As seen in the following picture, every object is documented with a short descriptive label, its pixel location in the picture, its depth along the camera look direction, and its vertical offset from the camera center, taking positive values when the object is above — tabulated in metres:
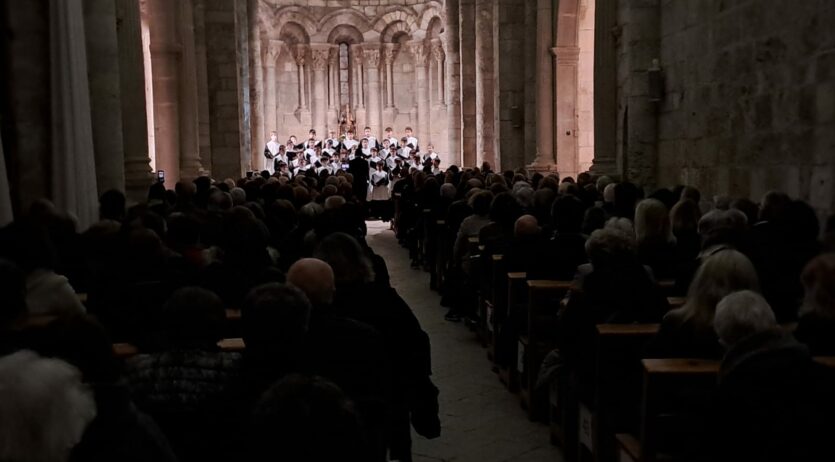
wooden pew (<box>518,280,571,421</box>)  6.88 -1.37
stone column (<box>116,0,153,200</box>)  11.91 +0.54
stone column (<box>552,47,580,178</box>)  18.08 +0.59
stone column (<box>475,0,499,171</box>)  23.34 +1.40
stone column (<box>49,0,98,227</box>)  8.77 +0.27
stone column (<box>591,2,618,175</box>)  13.70 +0.70
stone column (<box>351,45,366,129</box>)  33.41 +1.79
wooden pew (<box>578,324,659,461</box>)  5.02 -1.31
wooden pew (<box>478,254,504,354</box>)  8.59 -1.53
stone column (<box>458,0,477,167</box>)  25.09 +1.62
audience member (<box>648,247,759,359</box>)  4.30 -0.76
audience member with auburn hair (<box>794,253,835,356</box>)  4.00 -0.73
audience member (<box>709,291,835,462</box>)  3.16 -0.93
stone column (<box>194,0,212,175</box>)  19.27 +1.31
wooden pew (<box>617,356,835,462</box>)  4.05 -1.13
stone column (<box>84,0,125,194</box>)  10.27 +0.61
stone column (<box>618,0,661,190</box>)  12.62 +0.56
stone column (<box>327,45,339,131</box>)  33.38 +1.73
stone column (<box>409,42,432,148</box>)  32.44 +1.81
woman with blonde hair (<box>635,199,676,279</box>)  6.92 -0.74
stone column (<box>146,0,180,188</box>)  16.16 +1.07
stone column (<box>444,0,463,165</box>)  26.70 +2.00
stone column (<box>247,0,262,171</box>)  26.08 +1.39
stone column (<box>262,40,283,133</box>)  32.06 +2.04
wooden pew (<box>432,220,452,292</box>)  12.45 -1.50
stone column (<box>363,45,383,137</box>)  33.06 +1.91
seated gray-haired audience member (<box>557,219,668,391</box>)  5.35 -0.90
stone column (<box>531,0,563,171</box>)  18.34 +1.00
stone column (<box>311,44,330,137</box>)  33.03 +2.01
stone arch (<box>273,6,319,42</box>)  32.12 +4.21
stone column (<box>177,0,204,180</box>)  16.77 +0.47
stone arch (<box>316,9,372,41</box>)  32.88 +4.18
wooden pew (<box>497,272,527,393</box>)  7.56 -1.28
